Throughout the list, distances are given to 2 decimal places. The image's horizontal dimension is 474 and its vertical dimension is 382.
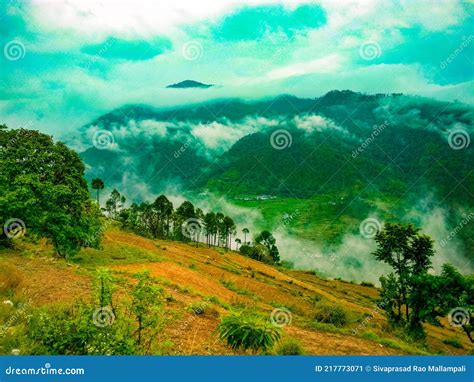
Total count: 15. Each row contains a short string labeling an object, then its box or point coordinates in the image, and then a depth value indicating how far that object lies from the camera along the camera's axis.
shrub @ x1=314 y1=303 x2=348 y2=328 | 23.27
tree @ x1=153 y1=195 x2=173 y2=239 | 116.81
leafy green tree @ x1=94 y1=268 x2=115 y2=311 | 10.20
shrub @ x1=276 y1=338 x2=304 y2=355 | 11.66
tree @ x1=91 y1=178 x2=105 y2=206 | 88.38
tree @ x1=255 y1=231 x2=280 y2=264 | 139.00
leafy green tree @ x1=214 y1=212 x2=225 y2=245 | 133.62
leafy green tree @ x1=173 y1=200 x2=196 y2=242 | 120.52
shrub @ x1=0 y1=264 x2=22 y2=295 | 14.29
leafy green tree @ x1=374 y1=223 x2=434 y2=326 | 39.03
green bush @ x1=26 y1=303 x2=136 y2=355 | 9.29
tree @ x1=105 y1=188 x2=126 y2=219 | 132.75
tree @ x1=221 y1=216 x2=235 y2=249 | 132.68
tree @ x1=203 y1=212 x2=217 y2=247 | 129.75
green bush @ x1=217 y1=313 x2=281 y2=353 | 11.31
